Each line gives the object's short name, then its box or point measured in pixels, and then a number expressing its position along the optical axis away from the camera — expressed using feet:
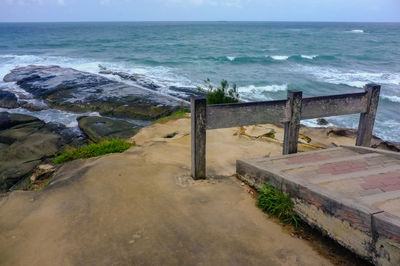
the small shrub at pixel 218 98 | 38.17
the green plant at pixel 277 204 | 14.83
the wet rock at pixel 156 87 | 61.94
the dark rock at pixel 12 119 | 43.06
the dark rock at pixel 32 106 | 54.02
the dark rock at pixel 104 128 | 39.45
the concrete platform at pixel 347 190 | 11.18
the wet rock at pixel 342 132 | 38.27
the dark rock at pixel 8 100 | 55.88
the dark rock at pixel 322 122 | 47.01
